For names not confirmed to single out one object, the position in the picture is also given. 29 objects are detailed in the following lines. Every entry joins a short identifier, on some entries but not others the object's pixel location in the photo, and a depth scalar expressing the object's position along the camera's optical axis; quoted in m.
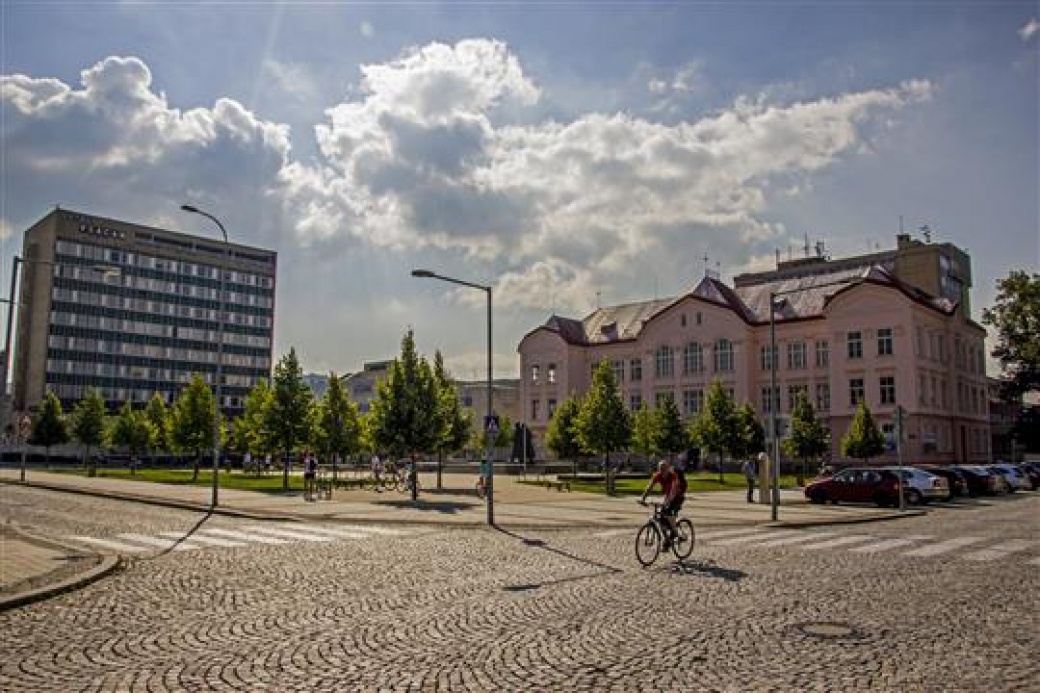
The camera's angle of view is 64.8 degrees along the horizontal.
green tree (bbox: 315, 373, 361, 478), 44.59
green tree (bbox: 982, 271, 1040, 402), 58.29
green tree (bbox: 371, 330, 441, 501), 34.47
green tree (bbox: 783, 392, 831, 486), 52.62
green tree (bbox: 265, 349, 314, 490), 40.47
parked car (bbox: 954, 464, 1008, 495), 39.09
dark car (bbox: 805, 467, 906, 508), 30.22
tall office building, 112.25
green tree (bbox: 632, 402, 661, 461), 49.59
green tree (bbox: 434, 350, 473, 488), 36.09
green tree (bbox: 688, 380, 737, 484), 50.75
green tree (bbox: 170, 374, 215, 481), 52.62
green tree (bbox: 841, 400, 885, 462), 53.47
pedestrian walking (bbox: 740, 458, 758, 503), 32.34
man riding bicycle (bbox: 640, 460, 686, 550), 14.51
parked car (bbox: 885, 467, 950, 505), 31.18
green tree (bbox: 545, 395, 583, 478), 52.74
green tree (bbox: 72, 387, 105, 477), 68.75
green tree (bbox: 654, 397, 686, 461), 49.28
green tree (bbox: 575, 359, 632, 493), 42.62
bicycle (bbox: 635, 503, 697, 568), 14.21
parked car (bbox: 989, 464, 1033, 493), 44.00
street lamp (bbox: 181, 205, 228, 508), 27.19
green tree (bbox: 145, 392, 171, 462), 63.94
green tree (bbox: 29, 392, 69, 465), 74.50
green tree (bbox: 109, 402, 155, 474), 66.81
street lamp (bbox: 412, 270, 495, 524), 21.78
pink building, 62.44
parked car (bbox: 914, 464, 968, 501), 36.12
